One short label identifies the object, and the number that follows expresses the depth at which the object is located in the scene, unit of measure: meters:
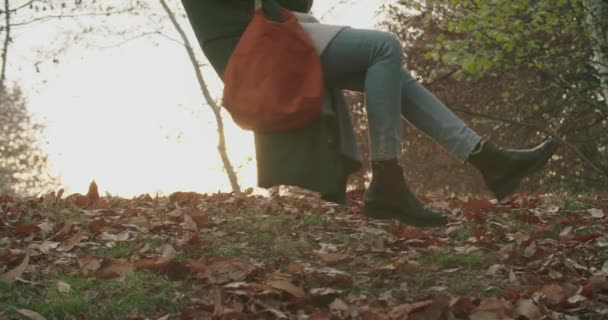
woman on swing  2.98
